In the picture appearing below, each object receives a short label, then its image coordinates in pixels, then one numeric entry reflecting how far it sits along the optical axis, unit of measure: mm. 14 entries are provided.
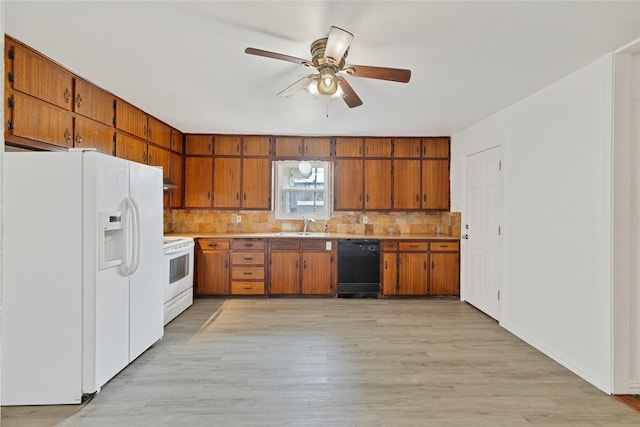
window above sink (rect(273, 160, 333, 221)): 5270
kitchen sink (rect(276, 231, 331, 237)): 4871
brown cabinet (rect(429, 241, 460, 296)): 4758
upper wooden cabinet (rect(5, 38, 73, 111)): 2322
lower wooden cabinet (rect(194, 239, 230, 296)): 4664
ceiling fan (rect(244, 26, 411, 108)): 2019
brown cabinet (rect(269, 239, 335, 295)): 4723
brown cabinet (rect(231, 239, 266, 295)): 4684
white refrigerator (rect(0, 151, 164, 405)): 2213
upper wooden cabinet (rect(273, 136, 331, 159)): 5070
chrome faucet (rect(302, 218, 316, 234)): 5262
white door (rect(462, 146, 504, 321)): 3801
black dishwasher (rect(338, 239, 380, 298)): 4738
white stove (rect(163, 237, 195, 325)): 3643
